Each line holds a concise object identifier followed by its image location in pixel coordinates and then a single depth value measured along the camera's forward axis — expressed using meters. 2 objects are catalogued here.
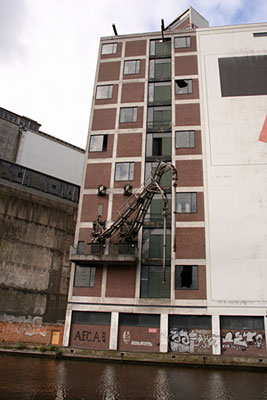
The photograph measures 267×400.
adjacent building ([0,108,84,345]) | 29.94
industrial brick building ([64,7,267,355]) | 26.67
